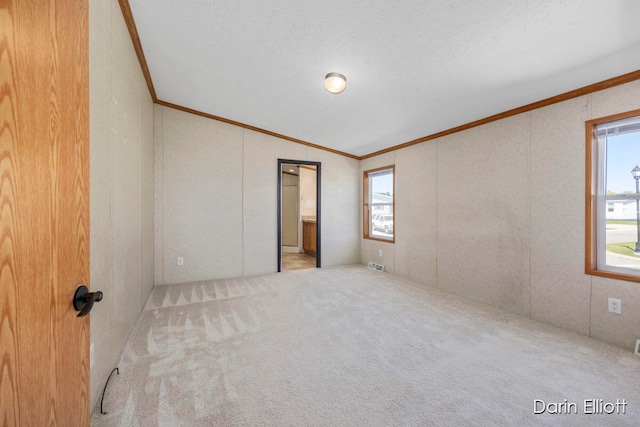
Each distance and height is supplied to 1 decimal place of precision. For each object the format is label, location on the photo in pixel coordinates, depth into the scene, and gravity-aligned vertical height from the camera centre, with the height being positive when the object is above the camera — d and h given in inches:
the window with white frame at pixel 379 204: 191.0 +6.4
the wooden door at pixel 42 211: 20.1 +0.0
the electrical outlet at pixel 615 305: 85.7 -32.2
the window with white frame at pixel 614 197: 86.7 +5.5
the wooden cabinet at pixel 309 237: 255.3 -27.0
